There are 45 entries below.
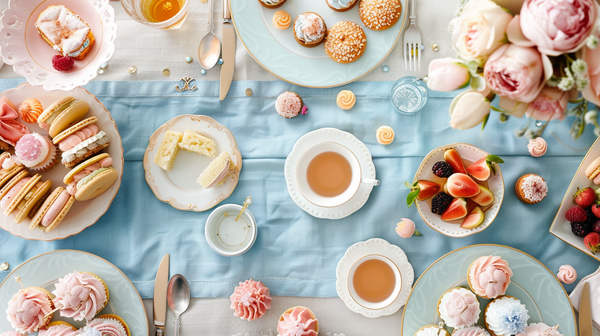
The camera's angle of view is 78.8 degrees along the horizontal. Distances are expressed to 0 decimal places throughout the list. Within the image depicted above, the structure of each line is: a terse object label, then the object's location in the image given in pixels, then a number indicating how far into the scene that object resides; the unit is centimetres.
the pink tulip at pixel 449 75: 88
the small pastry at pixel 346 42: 148
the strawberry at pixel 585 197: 145
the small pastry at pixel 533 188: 149
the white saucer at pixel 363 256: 150
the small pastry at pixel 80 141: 140
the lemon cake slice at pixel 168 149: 154
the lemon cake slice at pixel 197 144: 154
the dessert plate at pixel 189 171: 156
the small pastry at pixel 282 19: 154
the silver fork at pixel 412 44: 156
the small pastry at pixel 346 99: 157
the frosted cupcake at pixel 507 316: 135
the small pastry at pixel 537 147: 152
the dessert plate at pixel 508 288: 146
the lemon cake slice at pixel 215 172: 150
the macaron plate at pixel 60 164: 149
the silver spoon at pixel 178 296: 154
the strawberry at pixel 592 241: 145
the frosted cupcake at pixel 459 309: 138
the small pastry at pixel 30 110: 146
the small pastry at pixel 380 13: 146
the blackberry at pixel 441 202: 146
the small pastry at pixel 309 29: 148
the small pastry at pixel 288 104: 155
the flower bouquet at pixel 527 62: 72
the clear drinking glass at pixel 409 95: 156
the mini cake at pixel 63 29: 142
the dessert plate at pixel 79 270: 151
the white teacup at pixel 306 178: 150
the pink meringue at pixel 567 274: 149
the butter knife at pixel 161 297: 153
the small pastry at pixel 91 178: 139
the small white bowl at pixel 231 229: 155
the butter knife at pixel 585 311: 148
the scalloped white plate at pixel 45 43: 141
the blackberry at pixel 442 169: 147
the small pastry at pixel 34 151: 138
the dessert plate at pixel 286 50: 154
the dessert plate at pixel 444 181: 145
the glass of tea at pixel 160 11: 152
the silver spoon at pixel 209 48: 160
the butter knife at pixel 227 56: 159
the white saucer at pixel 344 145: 153
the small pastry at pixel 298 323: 141
